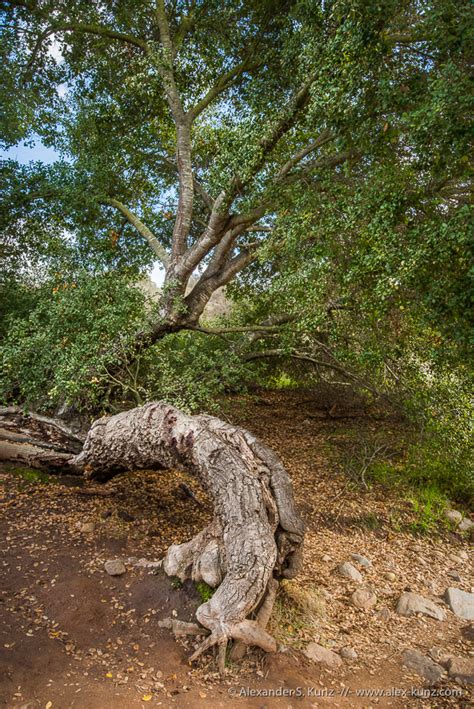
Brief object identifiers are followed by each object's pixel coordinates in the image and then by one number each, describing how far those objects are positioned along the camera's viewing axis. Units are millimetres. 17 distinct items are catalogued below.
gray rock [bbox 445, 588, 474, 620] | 3822
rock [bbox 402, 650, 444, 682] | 2904
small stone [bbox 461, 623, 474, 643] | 3489
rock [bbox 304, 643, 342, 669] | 2955
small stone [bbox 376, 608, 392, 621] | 3641
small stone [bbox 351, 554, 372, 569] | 4457
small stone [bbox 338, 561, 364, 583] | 4161
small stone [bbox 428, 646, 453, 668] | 3064
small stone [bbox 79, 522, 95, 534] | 4235
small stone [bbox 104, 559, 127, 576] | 3590
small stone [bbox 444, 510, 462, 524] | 5520
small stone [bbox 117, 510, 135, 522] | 4580
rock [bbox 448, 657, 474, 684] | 2855
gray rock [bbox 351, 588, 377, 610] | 3760
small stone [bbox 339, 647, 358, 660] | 3068
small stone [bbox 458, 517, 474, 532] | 5423
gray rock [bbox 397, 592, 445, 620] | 3740
